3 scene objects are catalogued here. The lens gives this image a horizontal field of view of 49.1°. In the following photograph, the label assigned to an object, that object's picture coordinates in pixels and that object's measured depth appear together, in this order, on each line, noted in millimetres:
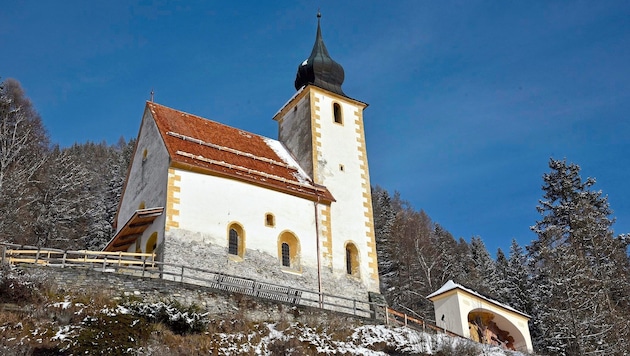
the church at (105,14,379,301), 24344
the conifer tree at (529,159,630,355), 29281
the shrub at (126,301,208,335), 18609
